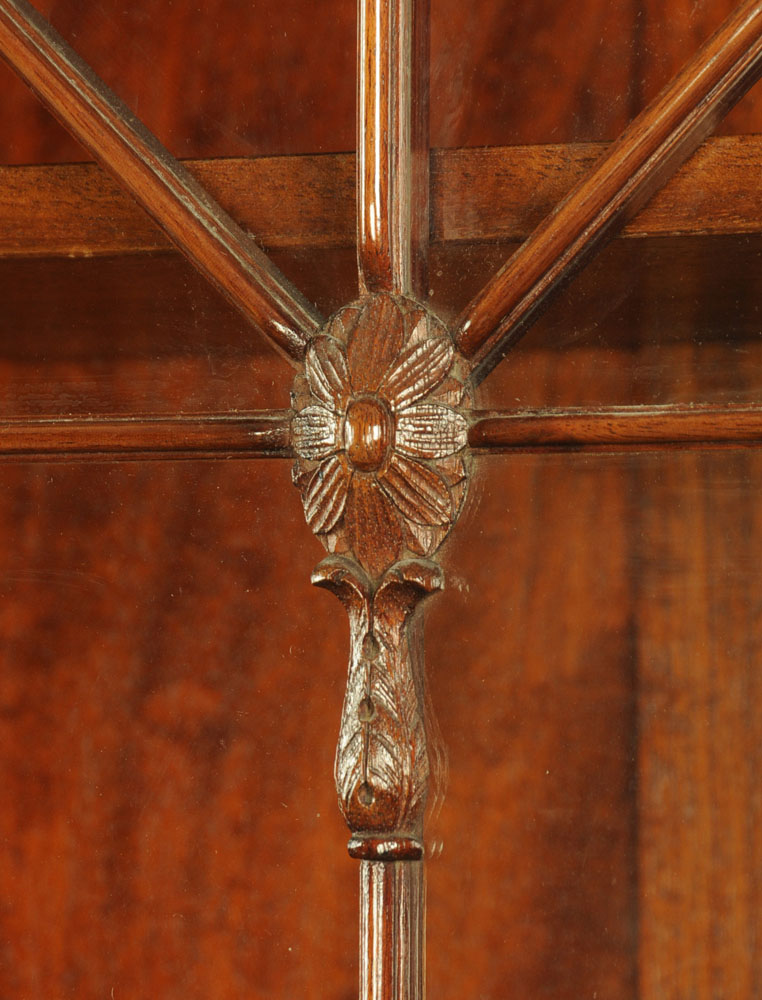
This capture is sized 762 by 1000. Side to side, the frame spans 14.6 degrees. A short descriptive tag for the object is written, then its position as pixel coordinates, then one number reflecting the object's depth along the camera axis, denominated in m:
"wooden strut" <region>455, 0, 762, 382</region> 0.67
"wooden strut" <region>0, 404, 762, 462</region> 0.67
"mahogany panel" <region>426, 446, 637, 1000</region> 0.72
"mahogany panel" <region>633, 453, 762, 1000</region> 0.73
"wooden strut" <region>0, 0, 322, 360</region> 0.70
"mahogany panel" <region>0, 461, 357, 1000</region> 0.73
